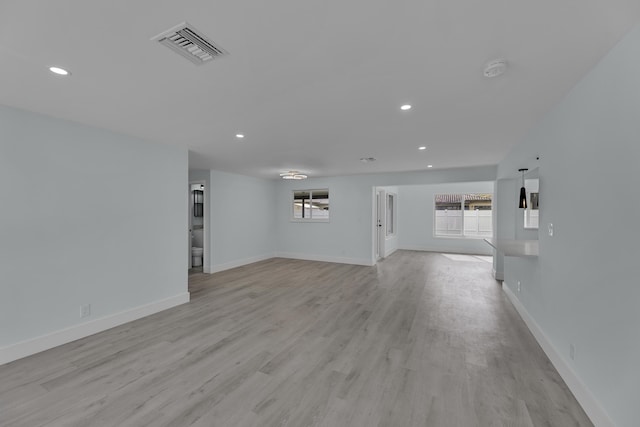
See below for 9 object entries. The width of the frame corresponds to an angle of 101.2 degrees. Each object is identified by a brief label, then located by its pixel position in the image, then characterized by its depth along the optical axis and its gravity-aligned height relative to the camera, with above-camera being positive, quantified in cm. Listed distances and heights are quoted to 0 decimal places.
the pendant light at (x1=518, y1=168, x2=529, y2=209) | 387 +21
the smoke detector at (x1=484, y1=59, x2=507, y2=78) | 170 +96
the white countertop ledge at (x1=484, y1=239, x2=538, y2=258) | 279 -43
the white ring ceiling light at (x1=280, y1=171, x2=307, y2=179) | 614 +83
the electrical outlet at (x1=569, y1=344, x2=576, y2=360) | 205 -110
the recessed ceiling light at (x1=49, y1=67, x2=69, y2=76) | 181 +96
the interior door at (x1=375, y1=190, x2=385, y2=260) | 768 -47
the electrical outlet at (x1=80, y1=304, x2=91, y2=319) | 296 -117
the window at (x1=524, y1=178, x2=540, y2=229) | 433 +9
